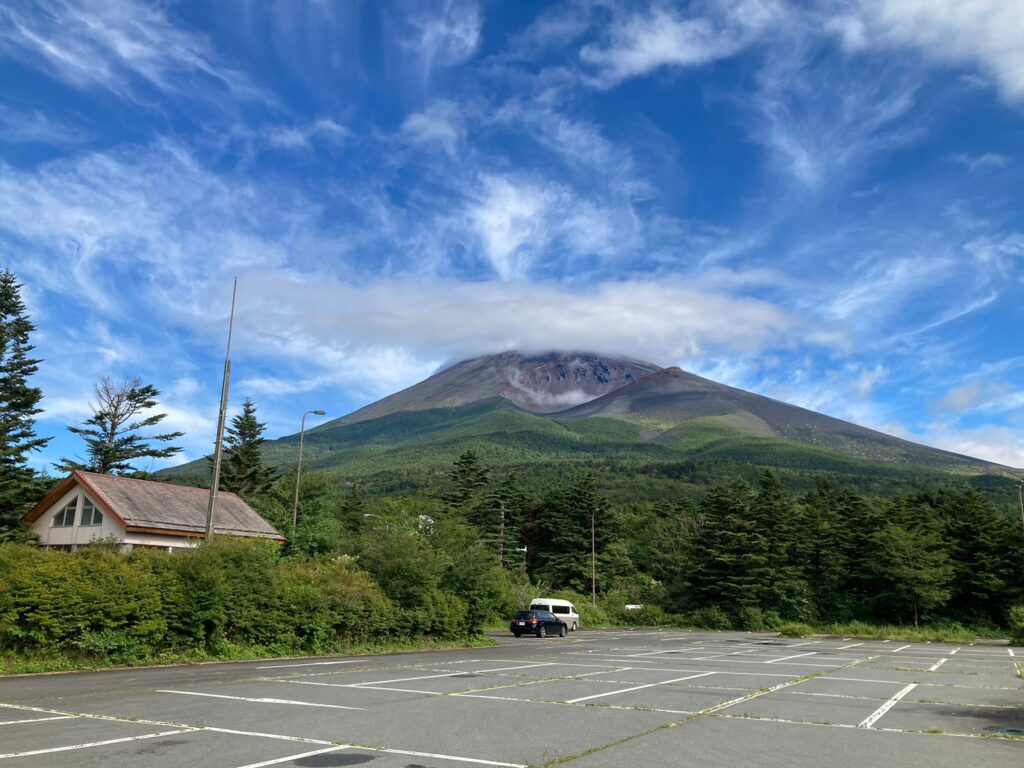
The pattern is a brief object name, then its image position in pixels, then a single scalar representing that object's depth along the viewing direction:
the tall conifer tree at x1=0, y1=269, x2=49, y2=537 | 37.16
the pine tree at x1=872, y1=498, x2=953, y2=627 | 47.38
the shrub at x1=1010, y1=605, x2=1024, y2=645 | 36.12
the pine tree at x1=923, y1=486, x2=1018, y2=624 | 48.00
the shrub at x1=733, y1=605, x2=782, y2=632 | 50.00
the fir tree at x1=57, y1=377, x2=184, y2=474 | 50.06
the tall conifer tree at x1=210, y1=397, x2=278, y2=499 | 62.12
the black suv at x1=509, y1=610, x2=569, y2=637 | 36.34
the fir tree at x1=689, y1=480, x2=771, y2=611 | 51.84
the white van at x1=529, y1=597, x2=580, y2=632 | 43.12
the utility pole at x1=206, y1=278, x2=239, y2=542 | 20.52
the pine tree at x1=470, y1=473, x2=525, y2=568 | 70.25
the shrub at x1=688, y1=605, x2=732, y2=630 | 51.28
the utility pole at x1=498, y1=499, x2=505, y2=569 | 69.11
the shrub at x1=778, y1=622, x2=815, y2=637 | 44.47
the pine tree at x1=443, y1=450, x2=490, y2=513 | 75.97
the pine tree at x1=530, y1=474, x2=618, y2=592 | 66.88
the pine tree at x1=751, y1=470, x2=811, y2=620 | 51.62
